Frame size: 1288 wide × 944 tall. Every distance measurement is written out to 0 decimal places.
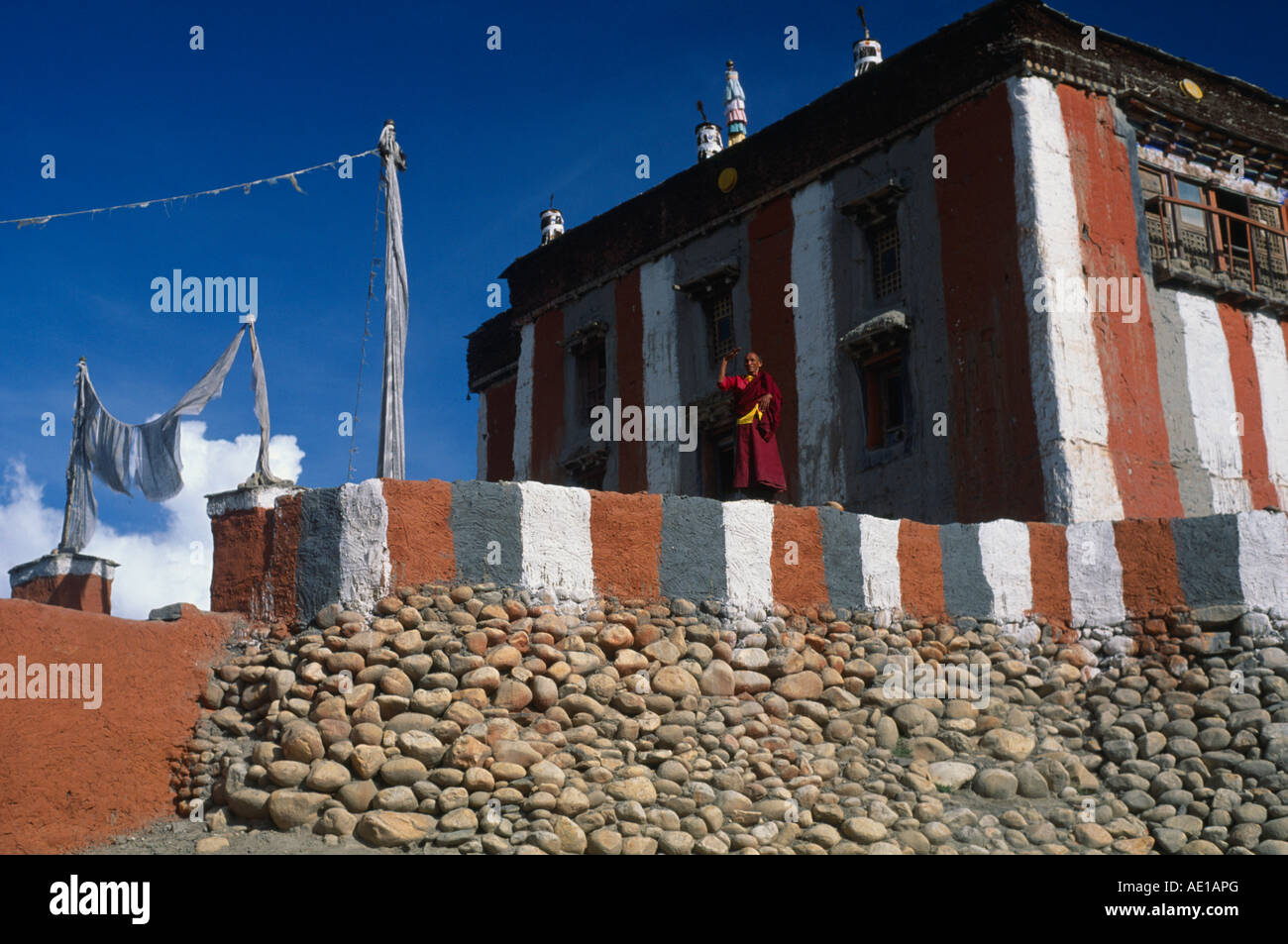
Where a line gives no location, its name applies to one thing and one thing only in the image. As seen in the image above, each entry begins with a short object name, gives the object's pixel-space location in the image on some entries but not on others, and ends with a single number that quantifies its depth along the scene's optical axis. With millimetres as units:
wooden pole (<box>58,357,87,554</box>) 13570
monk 13094
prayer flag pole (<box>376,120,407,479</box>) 12703
